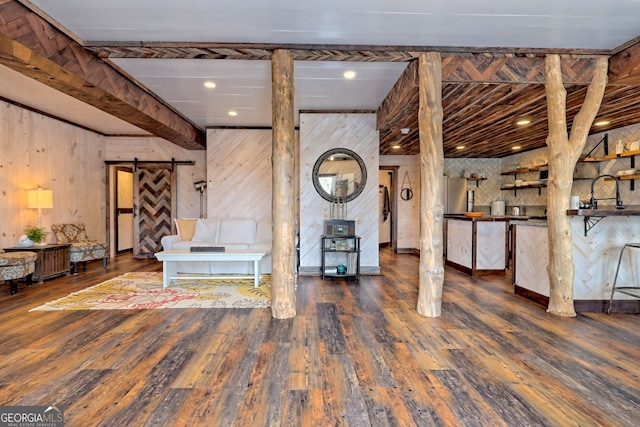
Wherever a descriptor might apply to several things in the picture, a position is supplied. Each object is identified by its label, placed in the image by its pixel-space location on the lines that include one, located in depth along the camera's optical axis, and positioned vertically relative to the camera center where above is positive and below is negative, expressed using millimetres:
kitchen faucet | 3438 +75
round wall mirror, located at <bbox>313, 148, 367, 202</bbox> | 5715 +599
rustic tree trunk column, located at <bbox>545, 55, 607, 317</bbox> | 3443 +484
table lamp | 5266 +163
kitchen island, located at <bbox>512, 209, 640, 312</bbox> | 3545 -546
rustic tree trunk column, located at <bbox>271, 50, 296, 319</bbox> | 3432 +328
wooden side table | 4930 -819
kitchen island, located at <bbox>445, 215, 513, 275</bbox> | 5520 -575
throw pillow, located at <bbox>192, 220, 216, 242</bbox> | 5984 -435
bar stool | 3318 -822
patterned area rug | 3771 -1113
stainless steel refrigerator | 8445 +408
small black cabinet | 5219 -786
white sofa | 5418 -524
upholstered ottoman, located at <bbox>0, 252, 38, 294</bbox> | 4206 -762
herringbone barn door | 7684 +57
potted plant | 5141 -413
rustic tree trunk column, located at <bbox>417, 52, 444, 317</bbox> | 3436 +252
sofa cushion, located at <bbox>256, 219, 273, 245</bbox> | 6020 -415
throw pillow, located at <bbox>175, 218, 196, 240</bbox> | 6184 -355
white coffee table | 4516 -655
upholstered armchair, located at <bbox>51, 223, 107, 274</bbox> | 5703 -648
